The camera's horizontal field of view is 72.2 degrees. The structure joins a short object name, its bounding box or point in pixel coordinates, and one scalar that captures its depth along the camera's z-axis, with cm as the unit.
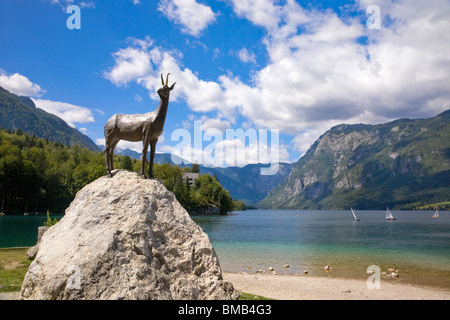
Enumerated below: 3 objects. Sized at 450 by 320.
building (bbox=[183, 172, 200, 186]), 17200
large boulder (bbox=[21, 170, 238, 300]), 920
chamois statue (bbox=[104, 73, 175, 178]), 1311
